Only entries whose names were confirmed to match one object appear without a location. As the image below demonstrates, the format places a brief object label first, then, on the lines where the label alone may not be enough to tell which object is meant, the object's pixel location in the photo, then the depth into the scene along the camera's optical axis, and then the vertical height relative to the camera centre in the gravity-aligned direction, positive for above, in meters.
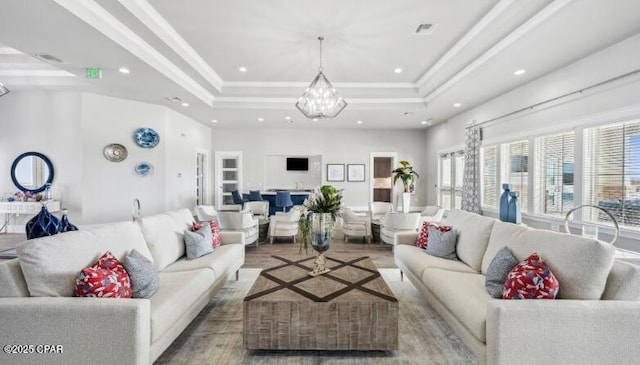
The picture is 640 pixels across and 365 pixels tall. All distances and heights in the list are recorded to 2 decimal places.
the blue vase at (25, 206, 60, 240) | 2.26 -0.38
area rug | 2.22 -1.39
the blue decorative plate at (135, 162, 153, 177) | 6.55 +0.19
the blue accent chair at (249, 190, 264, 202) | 7.72 -0.48
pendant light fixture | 4.25 +1.16
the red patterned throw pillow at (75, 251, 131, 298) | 1.83 -0.67
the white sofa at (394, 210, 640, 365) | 1.71 -0.84
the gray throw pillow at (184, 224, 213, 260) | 3.23 -0.74
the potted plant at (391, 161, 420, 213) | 7.80 -0.08
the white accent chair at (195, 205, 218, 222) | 5.14 -0.65
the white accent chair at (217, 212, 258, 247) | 5.11 -0.78
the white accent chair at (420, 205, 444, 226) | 5.15 -0.67
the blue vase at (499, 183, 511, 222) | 3.41 -0.31
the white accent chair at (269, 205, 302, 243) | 5.89 -0.95
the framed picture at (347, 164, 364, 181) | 9.39 +0.19
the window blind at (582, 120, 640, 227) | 3.24 +0.09
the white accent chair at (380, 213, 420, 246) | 5.08 -0.79
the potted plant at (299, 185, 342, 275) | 2.83 -0.40
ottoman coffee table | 2.21 -1.10
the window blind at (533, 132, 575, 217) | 4.10 +0.07
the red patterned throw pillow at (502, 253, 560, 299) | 1.88 -0.69
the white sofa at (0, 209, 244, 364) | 1.70 -0.82
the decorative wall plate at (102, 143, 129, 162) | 6.25 +0.55
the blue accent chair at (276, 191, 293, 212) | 7.66 -0.57
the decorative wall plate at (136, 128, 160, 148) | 6.52 +0.90
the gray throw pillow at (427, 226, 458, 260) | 3.34 -0.77
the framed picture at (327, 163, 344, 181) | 9.35 +0.19
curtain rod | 3.14 +1.13
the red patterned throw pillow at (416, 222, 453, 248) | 3.69 -0.74
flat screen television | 11.32 +0.54
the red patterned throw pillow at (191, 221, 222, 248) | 3.53 -0.69
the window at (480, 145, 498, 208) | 5.75 +0.07
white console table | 5.98 -0.61
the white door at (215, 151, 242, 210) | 9.41 +0.12
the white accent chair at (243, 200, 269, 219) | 6.72 -0.72
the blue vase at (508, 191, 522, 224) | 3.33 -0.35
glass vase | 2.83 -0.53
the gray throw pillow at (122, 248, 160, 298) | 2.15 -0.74
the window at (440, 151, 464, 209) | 7.34 -0.02
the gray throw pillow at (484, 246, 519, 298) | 2.23 -0.73
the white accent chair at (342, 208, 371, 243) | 6.03 -0.99
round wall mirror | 6.18 +0.14
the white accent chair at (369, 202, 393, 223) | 6.65 -0.71
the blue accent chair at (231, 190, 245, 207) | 8.21 -0.57
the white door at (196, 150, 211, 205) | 8.76 -0.04
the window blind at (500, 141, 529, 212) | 4.96 +0.20
